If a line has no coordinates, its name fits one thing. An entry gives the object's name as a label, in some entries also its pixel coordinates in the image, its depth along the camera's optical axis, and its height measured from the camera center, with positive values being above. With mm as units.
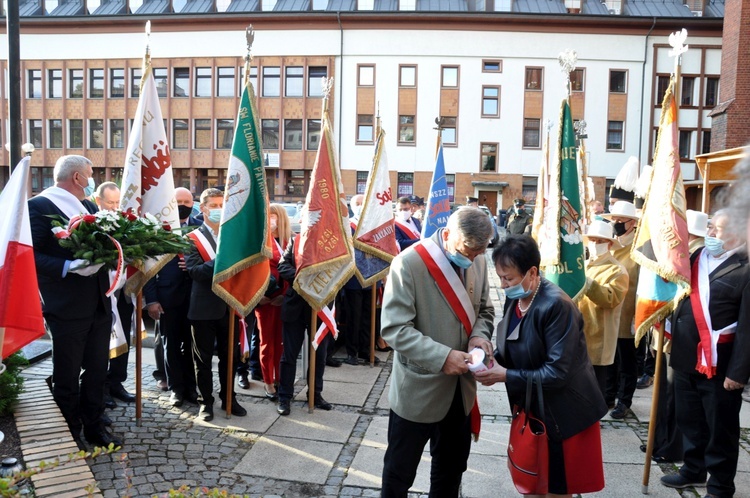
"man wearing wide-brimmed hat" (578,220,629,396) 5242 -822
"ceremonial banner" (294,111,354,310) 5809 -376
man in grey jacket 3227 -730
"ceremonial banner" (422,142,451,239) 8109 -53
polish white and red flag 3355 -447
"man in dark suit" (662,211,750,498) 3992 -1041
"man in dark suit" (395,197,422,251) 9344 -371
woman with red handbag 3033 -920
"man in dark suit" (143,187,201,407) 5684 -1168
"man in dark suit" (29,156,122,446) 4406 -852
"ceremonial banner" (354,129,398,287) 7684 -439
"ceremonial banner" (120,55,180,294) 5309 +252
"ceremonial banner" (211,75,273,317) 5379 -246
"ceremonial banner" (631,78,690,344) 4254 -216
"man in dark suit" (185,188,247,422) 5449 -1098
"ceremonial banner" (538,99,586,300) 4953 -144
